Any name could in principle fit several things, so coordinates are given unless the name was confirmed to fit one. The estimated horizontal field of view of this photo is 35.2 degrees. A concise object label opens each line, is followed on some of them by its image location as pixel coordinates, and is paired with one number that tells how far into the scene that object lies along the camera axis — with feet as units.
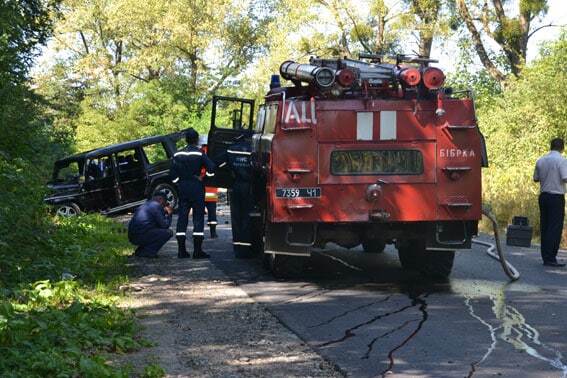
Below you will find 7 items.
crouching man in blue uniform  44.06
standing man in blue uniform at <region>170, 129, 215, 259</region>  44.06
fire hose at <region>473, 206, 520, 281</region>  37.09
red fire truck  33.83
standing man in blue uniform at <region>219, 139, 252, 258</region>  42.55
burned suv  76.95
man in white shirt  41.88
